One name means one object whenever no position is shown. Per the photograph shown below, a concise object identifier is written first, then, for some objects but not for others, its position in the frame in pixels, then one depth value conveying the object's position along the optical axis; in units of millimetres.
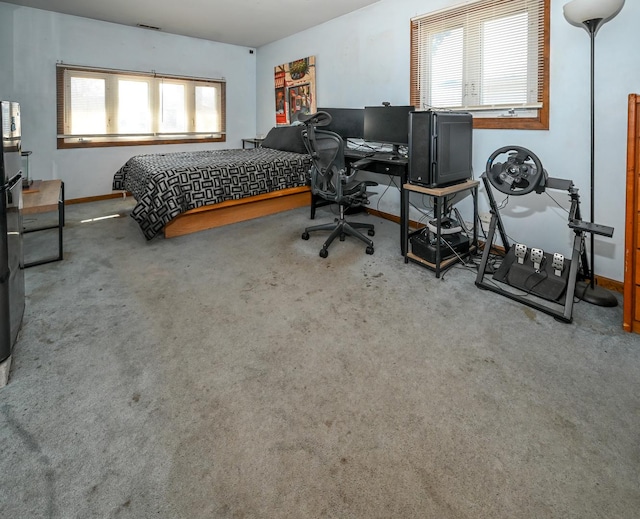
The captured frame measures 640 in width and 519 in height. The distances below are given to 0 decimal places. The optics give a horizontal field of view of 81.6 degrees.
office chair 3045
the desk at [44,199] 2570
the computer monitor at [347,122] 4121
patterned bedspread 3422
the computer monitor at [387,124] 3492
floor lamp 2119
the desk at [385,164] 3129
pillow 4946
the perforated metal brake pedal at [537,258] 2486
